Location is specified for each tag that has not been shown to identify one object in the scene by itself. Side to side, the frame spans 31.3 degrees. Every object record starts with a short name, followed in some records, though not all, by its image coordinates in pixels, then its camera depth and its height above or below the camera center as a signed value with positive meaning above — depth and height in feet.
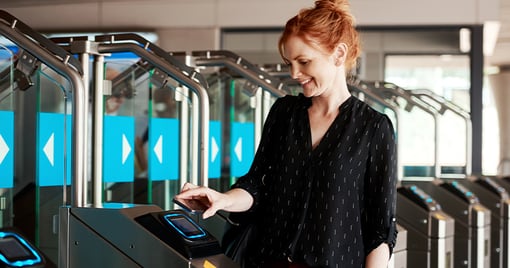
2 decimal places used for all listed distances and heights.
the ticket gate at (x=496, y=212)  21.76 -1.93
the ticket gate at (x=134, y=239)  8.75 -1.08
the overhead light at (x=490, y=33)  28.97 +3.54
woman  7.00 -0.32
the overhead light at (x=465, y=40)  28.99 +2.96
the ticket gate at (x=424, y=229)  17.02 -1.81
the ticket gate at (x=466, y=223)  19.40 -1.94
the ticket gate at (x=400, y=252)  14.17 -1.90
